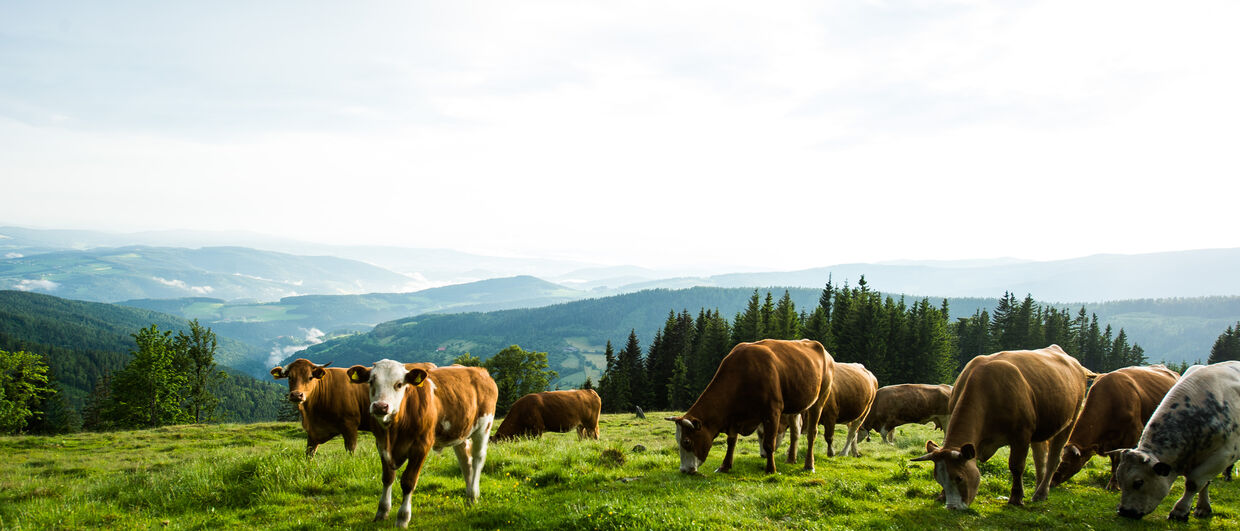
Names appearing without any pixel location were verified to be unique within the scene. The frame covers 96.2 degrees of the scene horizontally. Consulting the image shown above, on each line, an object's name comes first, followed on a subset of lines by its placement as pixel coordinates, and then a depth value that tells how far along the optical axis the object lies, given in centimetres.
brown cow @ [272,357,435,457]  1409
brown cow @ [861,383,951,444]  2184
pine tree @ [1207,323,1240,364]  8038
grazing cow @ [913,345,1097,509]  943
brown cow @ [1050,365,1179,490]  1130
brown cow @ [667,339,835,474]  1192
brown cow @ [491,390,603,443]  2077
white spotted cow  885
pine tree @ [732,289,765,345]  6300
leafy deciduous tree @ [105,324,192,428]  5103
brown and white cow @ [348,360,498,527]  805
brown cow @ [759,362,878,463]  1639
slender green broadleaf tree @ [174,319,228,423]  5434
